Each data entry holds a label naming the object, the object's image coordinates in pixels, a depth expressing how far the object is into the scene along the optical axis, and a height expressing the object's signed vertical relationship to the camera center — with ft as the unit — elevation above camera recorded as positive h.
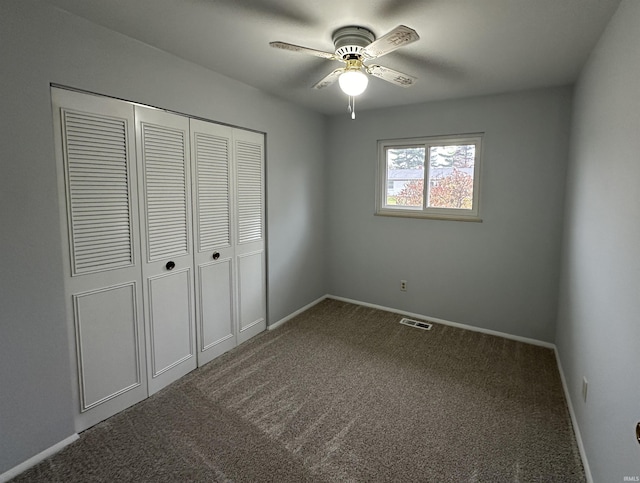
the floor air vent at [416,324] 12.03 -4.19
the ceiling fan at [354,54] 5.95 +2.95
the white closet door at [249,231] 10.15 -0.72
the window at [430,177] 11.42 +1.25
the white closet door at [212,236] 8.86 -0.79
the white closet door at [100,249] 6.27 -0.87
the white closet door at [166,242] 7.60 -0.84
